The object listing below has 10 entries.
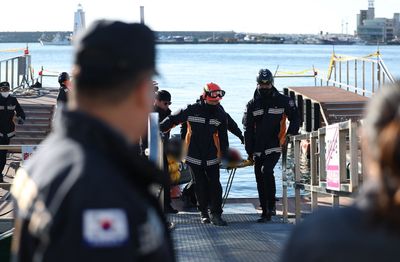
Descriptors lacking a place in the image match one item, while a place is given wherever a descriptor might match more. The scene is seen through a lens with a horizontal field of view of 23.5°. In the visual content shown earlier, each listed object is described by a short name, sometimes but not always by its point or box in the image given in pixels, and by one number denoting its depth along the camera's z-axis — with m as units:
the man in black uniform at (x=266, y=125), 10.54
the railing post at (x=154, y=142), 6.35
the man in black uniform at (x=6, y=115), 14.23
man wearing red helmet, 10.19
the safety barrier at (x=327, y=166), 8.00
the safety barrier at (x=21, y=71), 24.44
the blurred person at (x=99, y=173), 2.23
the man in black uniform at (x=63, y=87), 12.50
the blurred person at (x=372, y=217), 2.16
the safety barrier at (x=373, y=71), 17.98
